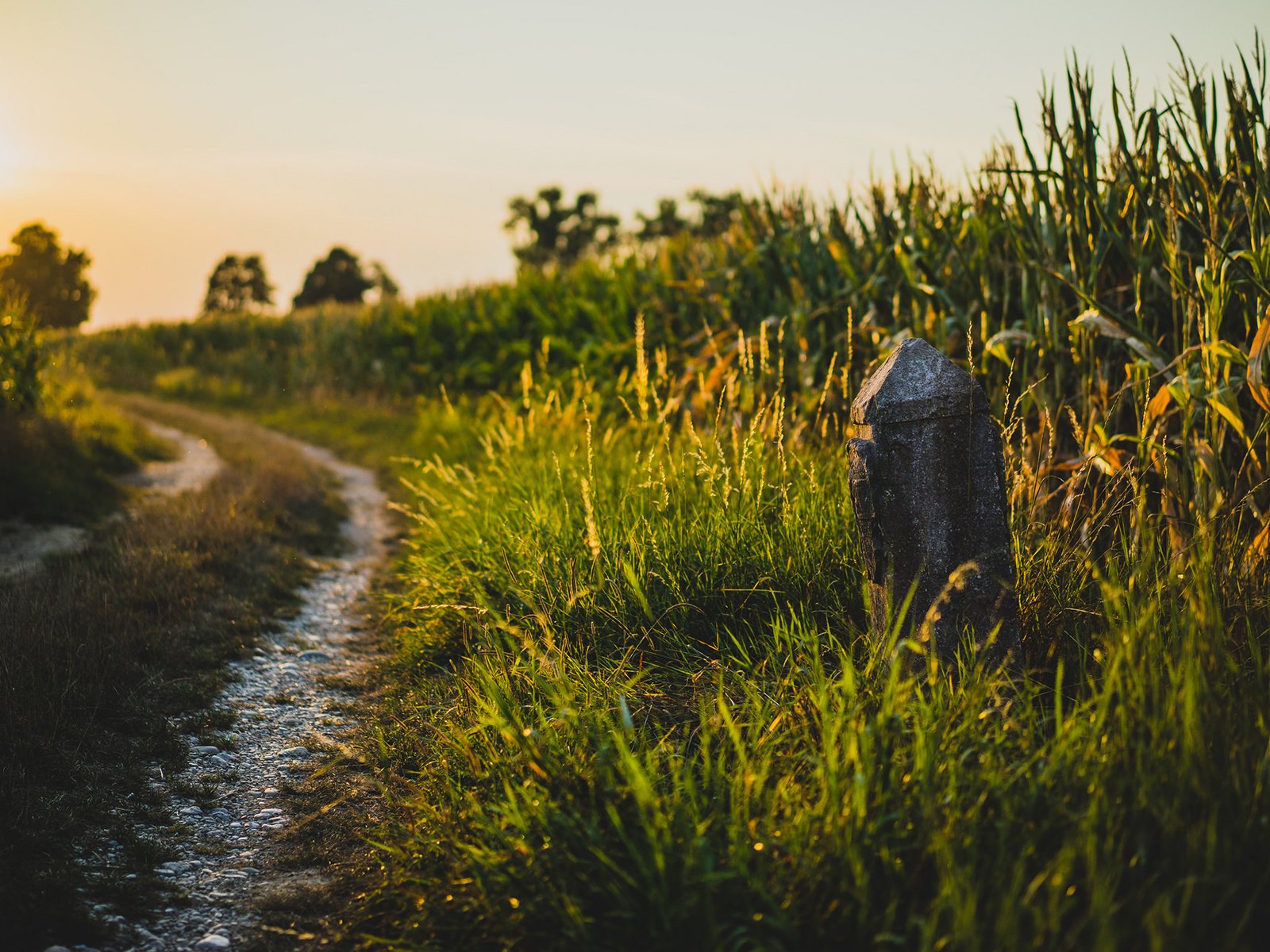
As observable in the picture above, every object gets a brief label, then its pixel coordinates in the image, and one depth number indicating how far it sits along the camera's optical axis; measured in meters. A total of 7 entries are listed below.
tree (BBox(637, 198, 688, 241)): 34.88
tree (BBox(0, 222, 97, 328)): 40.47
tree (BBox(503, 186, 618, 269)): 49.41
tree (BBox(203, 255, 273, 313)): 54.53
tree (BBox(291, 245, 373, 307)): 48.75
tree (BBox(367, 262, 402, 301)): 48.17
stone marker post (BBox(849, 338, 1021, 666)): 2.50
